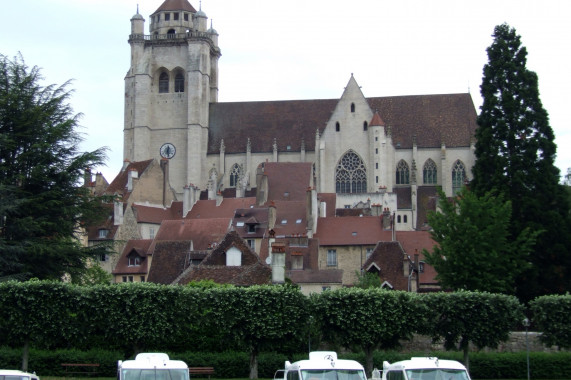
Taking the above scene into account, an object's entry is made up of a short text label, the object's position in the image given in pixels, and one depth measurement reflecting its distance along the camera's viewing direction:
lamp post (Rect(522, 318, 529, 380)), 39.91
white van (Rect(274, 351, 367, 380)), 27.33
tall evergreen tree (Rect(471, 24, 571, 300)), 50.41
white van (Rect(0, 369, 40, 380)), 26.03
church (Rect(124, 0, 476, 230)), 99.12
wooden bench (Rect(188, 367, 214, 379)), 37.34
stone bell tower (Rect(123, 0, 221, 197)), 104.06
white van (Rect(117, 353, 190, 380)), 27.33
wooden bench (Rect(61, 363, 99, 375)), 37.84
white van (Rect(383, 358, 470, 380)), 27.50
